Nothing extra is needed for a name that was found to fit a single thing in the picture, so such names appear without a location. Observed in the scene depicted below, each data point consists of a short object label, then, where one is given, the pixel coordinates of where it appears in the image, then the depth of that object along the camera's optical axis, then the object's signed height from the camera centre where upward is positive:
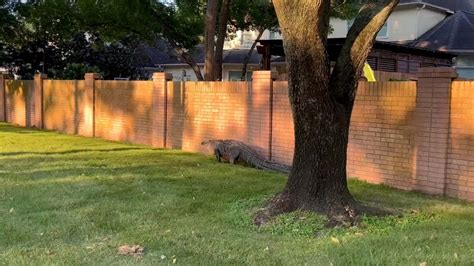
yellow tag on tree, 12.48 +0.32
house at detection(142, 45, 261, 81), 30.22 +1.24
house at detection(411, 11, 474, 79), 22.25 +2.09
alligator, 11.06 -1.42
